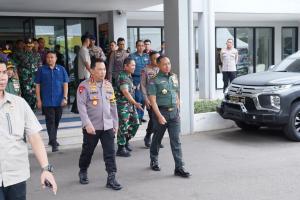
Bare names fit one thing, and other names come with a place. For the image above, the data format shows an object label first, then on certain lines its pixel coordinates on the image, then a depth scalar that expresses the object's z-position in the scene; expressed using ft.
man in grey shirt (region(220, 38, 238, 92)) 42.04
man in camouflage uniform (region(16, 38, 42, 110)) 33.37
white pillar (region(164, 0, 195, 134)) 28.43
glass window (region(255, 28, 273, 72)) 60.39
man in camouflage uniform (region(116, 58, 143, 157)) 22.07
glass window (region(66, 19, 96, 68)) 43.34
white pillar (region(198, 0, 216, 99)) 43.14
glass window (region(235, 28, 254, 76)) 58.60
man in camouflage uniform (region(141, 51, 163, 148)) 22.84
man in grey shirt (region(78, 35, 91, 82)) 31.00
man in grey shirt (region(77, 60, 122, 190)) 17.52
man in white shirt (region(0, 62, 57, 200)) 9.54
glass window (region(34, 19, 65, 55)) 41.91
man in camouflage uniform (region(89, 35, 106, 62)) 31.29
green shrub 31.73
